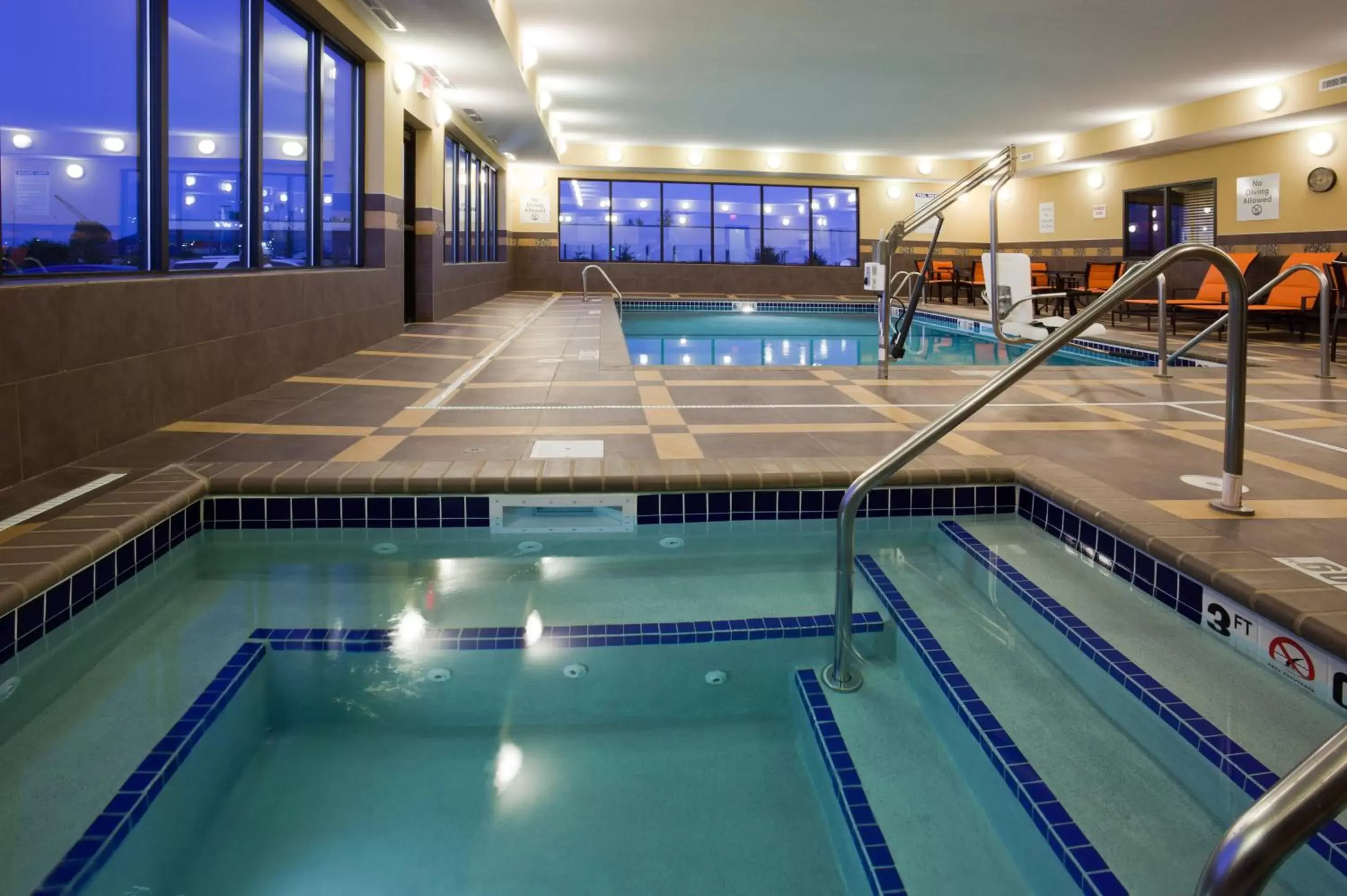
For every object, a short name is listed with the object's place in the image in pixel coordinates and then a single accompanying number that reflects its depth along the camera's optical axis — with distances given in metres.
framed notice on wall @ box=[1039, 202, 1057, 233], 14.23
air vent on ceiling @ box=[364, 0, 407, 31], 5.80
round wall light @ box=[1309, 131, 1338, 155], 9.06
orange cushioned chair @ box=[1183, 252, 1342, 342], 8.29
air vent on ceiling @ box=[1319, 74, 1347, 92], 7.98
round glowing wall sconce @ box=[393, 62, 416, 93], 7.15
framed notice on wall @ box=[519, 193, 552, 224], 15.52
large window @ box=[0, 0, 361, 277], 3.03
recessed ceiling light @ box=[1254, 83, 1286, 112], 8.68
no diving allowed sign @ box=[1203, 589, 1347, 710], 1.68
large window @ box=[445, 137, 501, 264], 10.45
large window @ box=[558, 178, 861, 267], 16.50
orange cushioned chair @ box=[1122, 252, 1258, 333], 9.22
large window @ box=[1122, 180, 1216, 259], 10.93
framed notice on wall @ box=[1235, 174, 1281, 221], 9.79
